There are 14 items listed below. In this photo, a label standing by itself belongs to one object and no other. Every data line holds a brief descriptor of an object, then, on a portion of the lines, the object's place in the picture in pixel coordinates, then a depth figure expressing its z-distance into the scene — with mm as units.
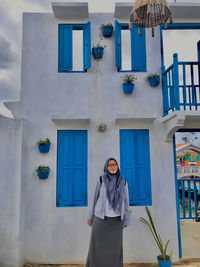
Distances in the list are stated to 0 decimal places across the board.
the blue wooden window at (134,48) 4992
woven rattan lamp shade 3613
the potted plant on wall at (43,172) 4625
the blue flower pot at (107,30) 5051
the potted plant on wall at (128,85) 4855
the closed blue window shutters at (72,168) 4707
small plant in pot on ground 4172
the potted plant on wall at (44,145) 4672
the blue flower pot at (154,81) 4914
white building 4559
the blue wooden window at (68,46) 5020
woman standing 3549
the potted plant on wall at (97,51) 4973
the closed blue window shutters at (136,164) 4730
